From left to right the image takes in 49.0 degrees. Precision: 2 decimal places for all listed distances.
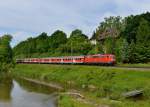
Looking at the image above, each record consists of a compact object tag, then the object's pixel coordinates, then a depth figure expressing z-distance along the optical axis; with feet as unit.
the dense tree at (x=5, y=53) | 161.81
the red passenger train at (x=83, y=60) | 109.98
